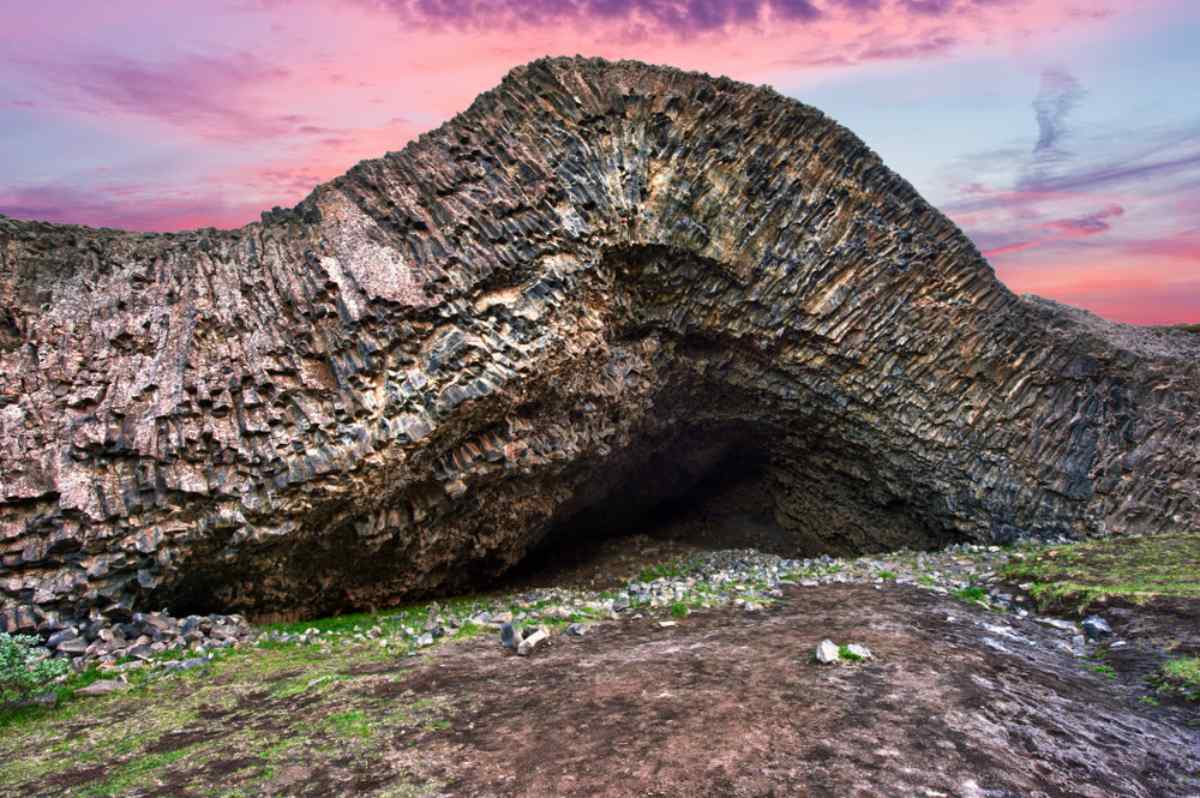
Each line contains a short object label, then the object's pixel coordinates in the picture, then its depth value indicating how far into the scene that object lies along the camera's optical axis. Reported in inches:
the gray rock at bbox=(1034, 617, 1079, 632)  411.2
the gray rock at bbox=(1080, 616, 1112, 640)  395.9
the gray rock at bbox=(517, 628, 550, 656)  388.5
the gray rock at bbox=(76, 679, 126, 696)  382.9
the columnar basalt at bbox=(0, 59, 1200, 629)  508.1
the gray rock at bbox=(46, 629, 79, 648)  448.1
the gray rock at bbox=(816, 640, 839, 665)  326.6
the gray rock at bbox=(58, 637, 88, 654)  442.6
